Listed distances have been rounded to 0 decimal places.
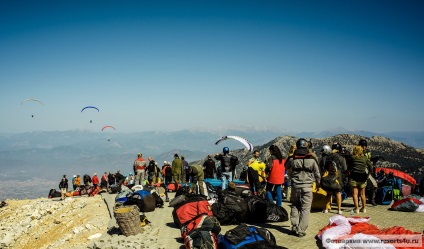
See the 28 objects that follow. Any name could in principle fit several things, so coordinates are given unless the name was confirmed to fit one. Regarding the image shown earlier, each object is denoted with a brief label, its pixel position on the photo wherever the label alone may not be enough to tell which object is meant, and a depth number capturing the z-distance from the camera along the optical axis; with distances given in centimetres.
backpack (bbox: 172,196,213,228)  830
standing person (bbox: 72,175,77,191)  2432
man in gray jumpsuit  707
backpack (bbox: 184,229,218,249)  597
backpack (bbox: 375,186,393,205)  1039
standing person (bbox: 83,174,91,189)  2368
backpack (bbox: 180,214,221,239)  686
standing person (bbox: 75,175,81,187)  2441
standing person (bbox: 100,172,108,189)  2273
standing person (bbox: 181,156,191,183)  1522
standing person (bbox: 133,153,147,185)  1698
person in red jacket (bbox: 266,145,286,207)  908
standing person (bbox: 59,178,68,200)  2095
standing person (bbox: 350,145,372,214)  900
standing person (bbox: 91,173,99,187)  2265
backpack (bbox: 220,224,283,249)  561
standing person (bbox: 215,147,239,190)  1227
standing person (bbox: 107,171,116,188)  2320
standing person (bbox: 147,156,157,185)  1823
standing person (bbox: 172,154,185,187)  1396
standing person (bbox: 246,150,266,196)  1082
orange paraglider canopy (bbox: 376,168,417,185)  1233
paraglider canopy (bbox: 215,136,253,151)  1615
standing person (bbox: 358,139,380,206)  1014
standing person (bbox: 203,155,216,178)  1477
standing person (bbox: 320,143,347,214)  904
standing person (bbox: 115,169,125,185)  2266
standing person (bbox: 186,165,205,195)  1255
